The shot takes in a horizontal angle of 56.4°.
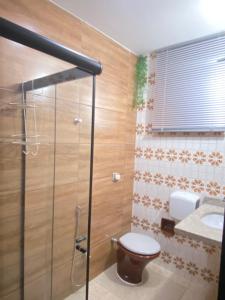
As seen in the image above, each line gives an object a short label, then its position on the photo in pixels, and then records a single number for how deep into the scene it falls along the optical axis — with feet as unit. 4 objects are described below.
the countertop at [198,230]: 3.96
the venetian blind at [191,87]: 6.47
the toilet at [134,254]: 6.43
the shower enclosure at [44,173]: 4.54
